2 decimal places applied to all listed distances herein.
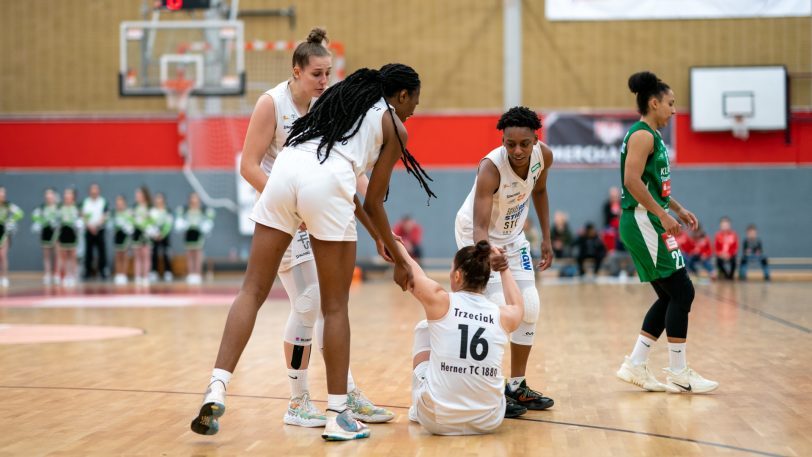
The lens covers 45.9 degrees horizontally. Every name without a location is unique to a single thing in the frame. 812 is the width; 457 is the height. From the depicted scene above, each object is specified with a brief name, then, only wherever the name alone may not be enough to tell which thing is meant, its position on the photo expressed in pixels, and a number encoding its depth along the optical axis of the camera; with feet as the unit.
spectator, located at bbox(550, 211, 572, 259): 60.54
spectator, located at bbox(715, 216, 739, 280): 58.29
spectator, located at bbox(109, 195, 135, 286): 60.08
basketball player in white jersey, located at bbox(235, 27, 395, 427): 15.58
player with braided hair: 14.16
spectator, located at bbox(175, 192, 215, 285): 60.80
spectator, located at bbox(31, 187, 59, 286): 57.93
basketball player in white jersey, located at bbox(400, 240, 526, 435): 14.44
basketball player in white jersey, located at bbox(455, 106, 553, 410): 16.51
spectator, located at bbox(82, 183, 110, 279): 60.54
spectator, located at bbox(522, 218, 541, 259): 58.08
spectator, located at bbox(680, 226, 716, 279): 57.31
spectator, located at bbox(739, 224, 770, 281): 58.43
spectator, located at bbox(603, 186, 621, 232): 61.63
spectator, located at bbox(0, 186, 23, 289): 55.16
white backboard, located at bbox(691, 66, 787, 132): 63.93
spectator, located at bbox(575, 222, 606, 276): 59.41
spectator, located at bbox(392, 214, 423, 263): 62.13
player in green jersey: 18.58
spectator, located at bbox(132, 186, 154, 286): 59.41
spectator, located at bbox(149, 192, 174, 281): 60.34
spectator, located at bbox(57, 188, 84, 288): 57.57
